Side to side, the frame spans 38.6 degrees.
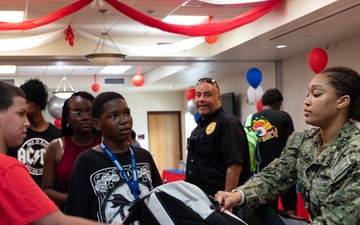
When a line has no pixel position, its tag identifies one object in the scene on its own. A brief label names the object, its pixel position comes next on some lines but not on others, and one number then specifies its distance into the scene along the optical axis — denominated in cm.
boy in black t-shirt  217
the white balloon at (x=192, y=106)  1074
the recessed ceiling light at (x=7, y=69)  1092
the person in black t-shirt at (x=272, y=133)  543
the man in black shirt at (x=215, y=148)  349
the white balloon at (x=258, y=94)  806
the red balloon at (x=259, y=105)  800
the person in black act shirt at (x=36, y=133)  330
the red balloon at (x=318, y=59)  652
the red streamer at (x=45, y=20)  558
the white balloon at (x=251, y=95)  809
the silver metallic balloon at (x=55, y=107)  1112
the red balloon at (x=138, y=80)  1076
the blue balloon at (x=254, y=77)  796
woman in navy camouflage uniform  171
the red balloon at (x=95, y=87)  1221
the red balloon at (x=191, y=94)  1079
